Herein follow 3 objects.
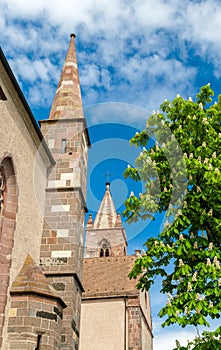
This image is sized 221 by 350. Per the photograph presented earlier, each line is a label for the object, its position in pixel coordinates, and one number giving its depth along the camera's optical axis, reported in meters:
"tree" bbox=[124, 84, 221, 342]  7.96
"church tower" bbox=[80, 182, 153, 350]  23.09
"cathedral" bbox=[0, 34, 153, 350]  9.13
